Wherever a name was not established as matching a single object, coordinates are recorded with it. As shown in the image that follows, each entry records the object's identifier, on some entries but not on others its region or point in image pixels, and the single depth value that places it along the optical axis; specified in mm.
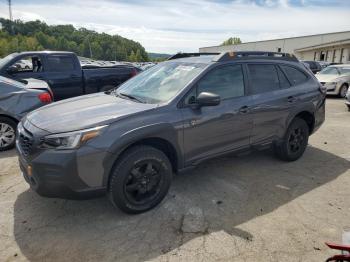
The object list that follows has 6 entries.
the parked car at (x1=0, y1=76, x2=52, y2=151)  5766
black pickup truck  7887
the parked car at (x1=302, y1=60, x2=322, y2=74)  24725
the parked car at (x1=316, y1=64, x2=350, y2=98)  14266
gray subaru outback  3184
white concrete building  41531
